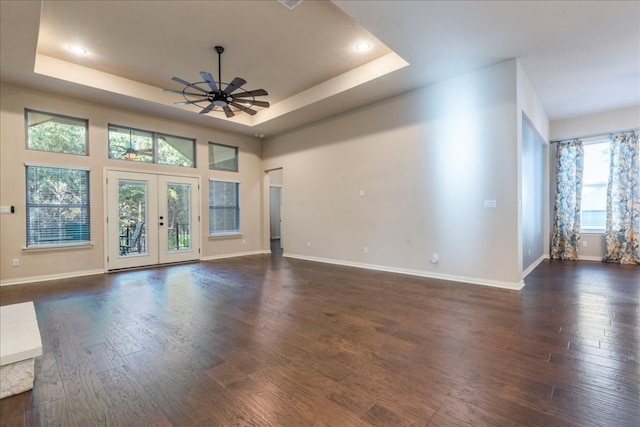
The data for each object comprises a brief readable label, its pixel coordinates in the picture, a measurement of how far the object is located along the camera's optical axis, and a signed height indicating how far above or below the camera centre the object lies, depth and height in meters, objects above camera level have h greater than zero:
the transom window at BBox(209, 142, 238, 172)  7.44 +1.35
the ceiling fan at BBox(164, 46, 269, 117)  3.90 +1.70
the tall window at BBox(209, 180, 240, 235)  7.43 +0.04
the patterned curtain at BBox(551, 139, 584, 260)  6.70 +0.15
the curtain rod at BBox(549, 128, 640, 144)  6.07 +1.58
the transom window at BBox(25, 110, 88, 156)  5.07 +1.39
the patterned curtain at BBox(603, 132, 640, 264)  6.02 +0.08
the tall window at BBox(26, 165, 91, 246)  5.05 +0.06
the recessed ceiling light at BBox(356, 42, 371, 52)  4.23 +2.37
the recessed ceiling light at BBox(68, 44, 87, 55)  4.26 +2.38
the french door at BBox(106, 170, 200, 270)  5.87 -0.22
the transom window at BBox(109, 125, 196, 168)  5.99 +1.36
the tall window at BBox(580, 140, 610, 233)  6.53 +0.45
